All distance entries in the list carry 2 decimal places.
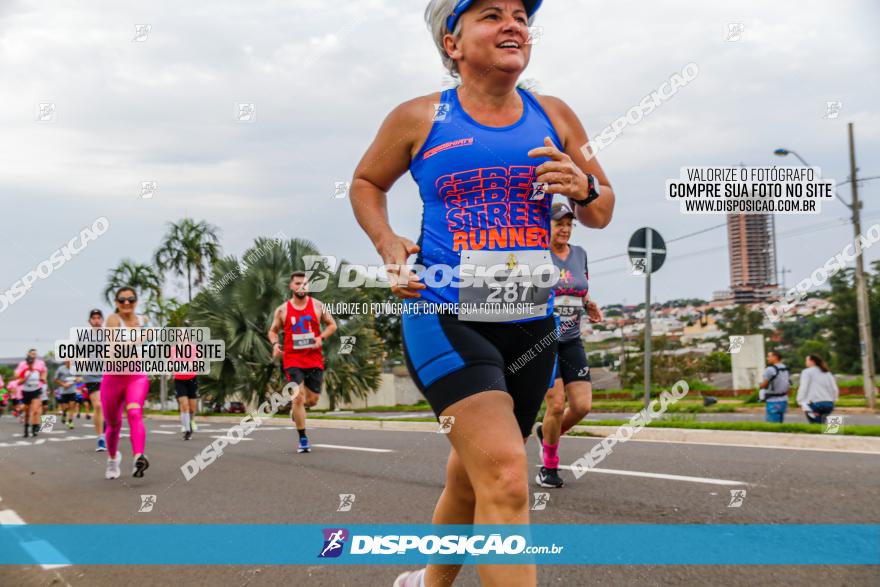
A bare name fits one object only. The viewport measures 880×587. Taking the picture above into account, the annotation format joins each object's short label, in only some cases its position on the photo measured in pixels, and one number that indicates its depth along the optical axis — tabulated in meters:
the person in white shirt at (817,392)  13.51
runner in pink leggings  7.38
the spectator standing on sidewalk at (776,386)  13.41
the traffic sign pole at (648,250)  11.58
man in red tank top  9.70
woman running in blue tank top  2.29
